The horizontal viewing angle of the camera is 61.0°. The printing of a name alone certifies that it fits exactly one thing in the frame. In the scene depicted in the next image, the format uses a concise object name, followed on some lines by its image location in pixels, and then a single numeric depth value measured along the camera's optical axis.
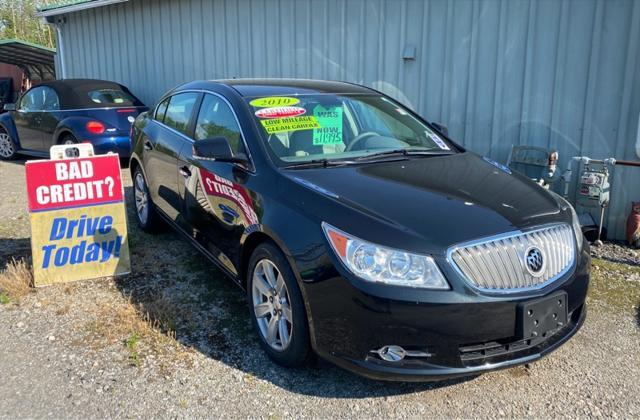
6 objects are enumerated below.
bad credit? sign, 4.23
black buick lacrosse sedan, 2.54
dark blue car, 8.66
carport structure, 14.46
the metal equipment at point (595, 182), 5.05
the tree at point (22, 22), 35.75
